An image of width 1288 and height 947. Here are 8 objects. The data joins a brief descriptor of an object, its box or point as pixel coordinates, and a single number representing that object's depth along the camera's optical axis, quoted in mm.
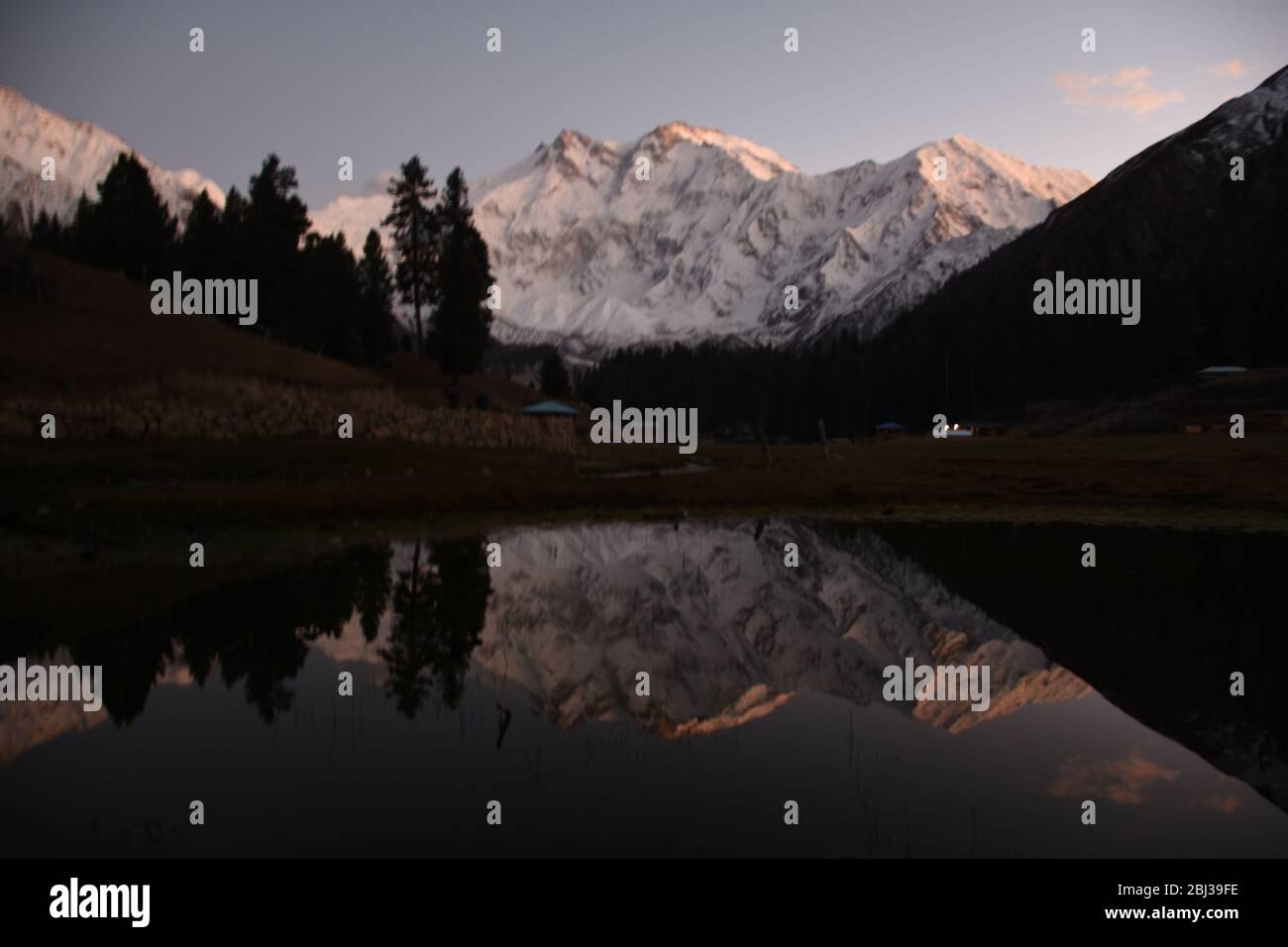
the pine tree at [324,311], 86375
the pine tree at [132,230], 78812
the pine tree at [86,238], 80188
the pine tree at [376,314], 88750
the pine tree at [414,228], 93438
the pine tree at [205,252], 80000
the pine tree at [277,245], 80688
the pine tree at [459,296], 90312
